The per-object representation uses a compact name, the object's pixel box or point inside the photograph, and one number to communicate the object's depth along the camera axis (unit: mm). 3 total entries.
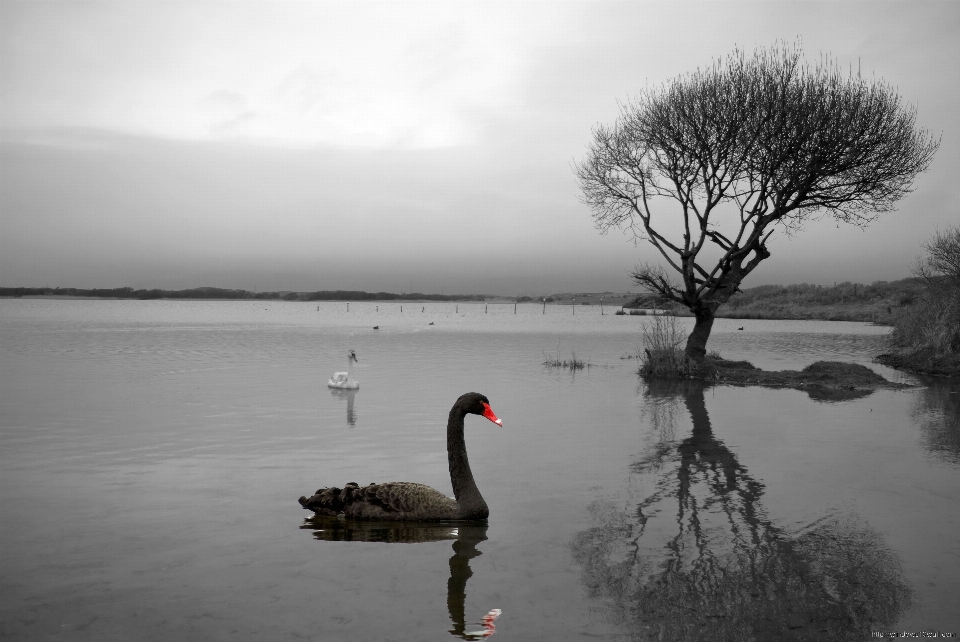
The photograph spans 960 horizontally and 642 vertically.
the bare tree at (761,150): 17969
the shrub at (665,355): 19922
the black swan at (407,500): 6621
